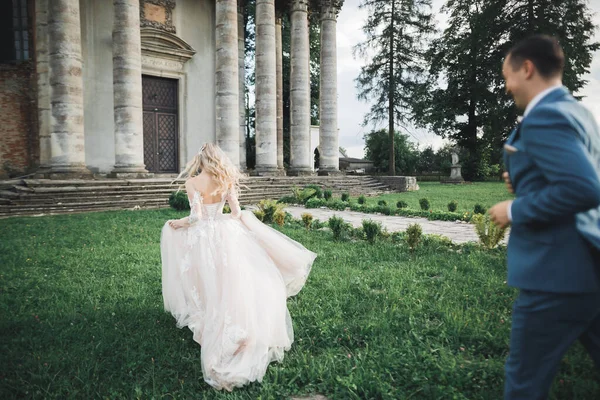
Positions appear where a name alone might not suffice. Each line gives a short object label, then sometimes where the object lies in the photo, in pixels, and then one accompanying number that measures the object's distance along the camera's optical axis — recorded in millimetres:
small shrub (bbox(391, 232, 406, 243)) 8602
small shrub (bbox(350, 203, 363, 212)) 14688
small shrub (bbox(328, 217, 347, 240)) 8815
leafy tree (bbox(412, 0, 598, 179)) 30109
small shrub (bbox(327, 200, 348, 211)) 15359
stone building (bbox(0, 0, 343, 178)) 15566
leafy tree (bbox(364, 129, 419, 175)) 46000
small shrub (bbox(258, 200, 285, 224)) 11008
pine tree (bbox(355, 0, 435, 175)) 35500
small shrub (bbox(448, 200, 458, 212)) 12977
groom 1756
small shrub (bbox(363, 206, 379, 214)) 14179
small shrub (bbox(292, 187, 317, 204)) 17156
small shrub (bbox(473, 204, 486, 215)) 12031
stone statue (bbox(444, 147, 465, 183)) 34031
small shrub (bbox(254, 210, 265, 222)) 10711
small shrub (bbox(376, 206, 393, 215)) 13603
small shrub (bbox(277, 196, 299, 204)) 17422
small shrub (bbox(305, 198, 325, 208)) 16297
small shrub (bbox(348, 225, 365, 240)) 8797
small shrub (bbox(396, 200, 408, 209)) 14097
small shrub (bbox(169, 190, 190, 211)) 13867
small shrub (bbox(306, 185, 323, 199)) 17625
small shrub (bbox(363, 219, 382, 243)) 8297
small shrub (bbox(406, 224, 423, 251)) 7422
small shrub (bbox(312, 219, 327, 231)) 10558
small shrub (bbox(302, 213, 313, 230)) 10281
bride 3324
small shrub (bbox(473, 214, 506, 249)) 7337
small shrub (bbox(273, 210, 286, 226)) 10609
